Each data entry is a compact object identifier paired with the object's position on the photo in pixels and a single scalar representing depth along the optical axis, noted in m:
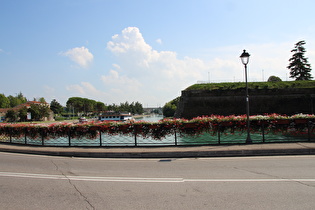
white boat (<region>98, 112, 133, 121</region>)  66.25
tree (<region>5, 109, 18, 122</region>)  81.85
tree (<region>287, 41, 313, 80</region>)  70.50
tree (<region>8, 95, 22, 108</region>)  145.26
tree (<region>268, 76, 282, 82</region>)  84.45
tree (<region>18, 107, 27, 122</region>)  83.25
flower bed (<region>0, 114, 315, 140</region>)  11.68
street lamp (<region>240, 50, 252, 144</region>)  11.36
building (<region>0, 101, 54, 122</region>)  90.99
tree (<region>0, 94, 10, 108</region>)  123.69
